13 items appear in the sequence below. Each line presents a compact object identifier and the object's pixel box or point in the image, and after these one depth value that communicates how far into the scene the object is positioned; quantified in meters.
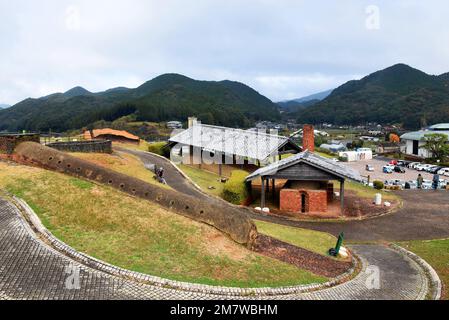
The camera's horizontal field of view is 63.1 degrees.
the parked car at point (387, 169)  57.31
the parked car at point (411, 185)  41.38
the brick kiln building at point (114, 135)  54.50
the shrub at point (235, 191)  27.67
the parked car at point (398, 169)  57.48
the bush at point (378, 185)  38.59
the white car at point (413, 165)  62.47
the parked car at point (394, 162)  66.81
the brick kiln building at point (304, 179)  25.84
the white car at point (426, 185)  41.40
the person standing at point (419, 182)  41.52
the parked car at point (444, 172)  54.24
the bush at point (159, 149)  47.70
